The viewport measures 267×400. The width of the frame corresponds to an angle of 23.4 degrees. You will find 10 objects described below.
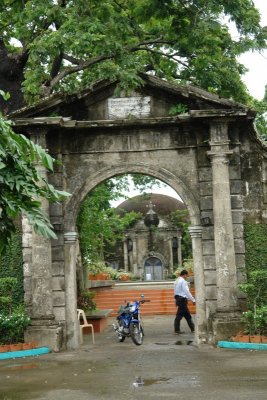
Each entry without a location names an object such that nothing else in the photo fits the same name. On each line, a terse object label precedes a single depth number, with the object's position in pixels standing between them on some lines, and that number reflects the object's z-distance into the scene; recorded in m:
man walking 14.61
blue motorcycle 13.02
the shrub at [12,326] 11.93
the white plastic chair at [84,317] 13.46
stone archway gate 12.45
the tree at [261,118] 20.52
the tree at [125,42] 11.88
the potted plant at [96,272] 23.26
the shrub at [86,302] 16.89
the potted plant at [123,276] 31.74
